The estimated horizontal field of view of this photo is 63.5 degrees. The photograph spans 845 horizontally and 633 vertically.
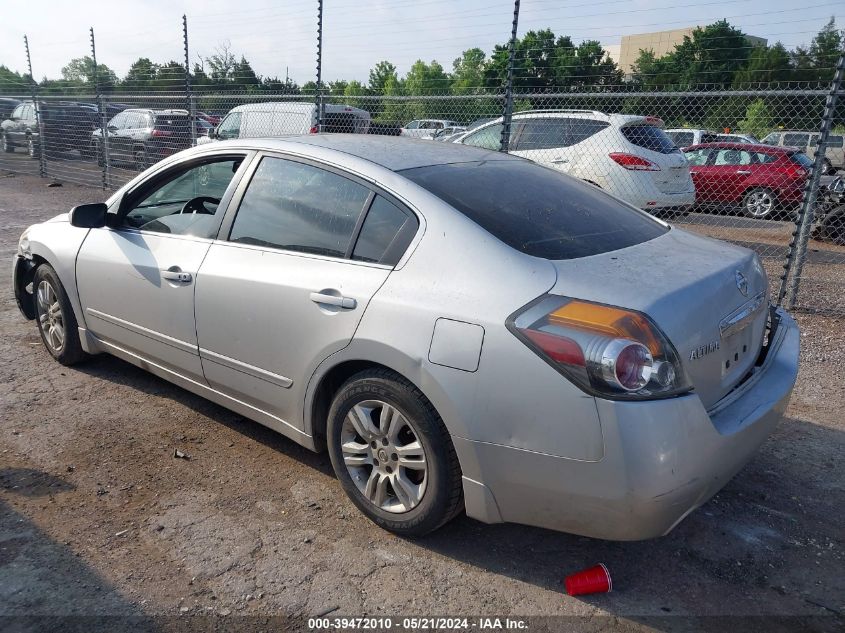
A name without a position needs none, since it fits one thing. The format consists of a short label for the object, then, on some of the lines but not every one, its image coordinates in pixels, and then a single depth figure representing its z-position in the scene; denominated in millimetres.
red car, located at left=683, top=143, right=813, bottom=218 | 12492
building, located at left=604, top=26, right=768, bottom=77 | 61094
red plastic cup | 2521
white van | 10430
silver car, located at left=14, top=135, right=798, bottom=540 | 2230
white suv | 9406
